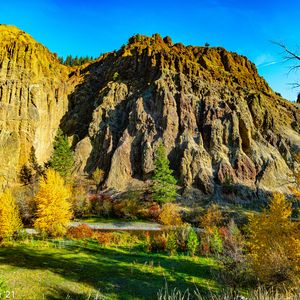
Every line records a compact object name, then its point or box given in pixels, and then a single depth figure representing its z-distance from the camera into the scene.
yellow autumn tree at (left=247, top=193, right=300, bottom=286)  15.88
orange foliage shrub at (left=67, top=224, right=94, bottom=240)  40.34
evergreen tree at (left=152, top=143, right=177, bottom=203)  63.12
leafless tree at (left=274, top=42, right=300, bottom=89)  8.65
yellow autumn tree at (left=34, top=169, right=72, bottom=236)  36.55
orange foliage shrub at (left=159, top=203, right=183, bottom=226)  53.38
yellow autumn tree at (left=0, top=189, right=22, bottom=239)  33.75
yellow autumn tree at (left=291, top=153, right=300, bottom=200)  16.71
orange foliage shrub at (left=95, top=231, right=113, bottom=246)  37.19
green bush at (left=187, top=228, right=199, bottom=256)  31.86
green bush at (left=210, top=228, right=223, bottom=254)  32.30
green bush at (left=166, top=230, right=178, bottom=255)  32.34
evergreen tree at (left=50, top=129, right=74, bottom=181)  73.93
